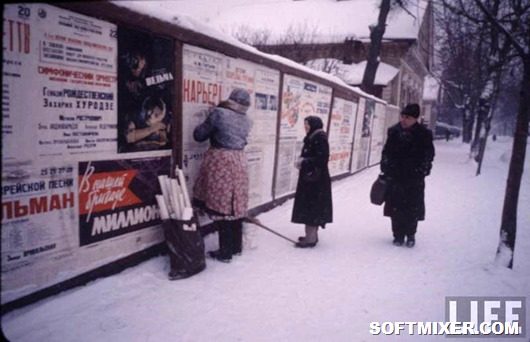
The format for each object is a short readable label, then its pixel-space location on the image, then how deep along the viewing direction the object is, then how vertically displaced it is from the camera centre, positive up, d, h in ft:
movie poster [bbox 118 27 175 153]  10.80 +0.53
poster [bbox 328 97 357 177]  28.25 -1.02
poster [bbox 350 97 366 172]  34.27 -1.21
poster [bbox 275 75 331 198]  20.36 -0.20
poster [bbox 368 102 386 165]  41.61 -1.10
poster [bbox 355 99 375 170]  36.65 -1.06
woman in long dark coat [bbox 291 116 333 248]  14.60 -2.46
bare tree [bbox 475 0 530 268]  12.16 +0.29
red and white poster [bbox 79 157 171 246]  10.12 -2.40
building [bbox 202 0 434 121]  14.88 +7.23
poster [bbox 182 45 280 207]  13.35 +0.49
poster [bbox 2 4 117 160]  8.13 +0.48
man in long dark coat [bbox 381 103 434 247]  15.26 -1.72
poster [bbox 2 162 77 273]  8.36 -2.40
